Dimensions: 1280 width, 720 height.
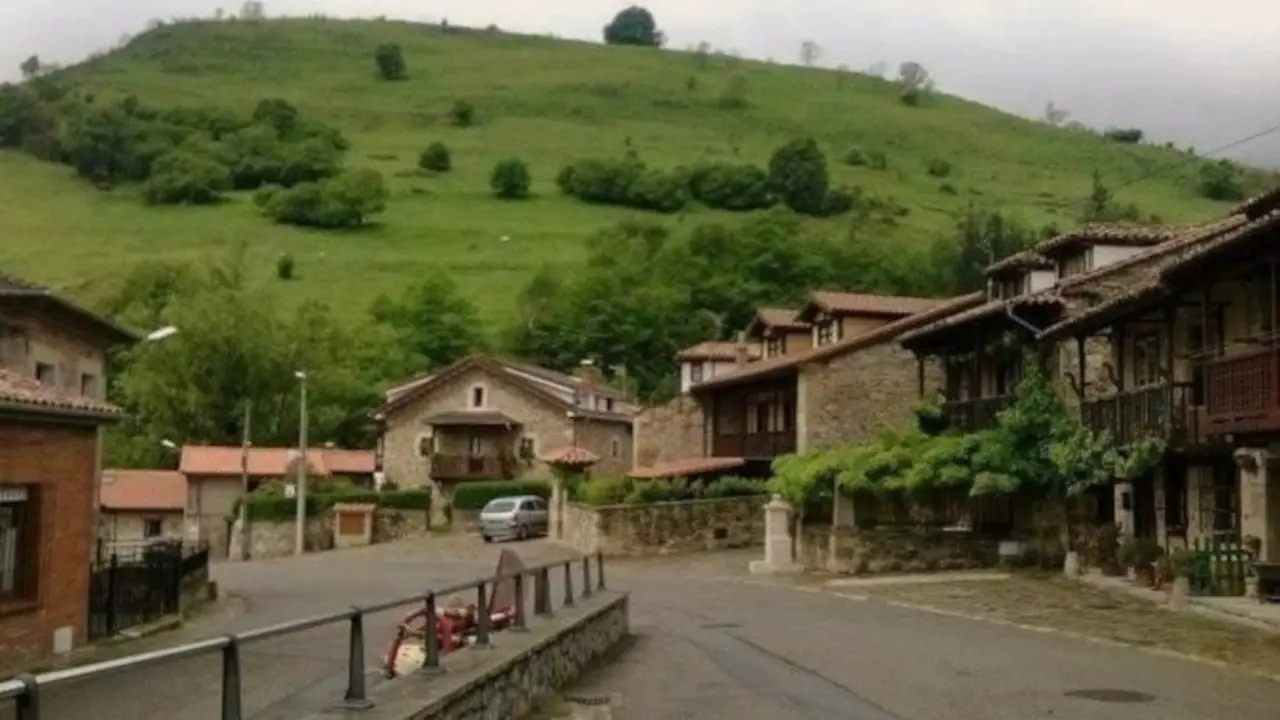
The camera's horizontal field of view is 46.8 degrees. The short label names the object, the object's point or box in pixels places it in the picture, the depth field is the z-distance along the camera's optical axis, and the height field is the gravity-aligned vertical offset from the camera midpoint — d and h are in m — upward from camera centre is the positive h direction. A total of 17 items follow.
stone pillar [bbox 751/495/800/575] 37.25 -1.13
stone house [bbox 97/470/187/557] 69.06 -0.77
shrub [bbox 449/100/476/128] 159.62 +40.70
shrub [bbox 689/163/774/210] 128.38 +26.61
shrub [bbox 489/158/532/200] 127.25 +26.68
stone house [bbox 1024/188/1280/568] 23.19 +2.08
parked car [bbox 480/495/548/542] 55.19 -1.01
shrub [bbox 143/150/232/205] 125.01 +26.38
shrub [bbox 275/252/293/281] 104.75 +15.61
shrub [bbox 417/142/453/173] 136.75 +30.64
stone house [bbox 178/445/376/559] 67.81 +0.55
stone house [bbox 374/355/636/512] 67.75 +3.16
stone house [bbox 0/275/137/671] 19.03 -0.36
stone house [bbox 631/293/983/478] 46.25 +3.48
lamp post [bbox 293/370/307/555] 56.52 -0.17
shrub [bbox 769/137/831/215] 128.00 +27.59
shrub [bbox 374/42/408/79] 181.62 +52.37
